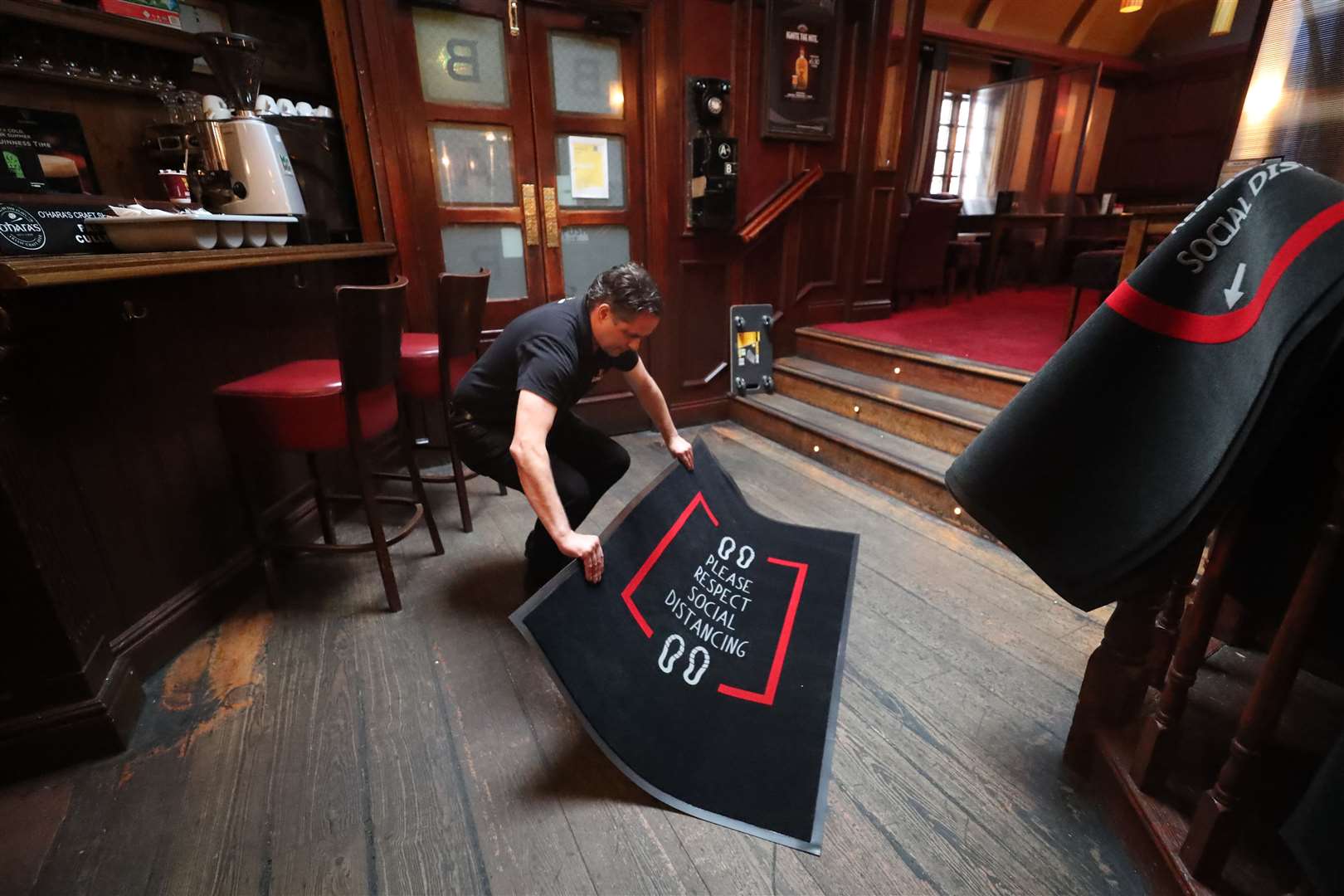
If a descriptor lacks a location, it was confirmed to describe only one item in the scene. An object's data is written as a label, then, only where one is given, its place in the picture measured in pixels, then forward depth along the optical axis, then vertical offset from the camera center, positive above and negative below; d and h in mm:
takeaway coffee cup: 1824 +165
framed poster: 3158 +924
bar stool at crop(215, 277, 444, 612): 1529 -435
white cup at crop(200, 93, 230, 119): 1920 +432
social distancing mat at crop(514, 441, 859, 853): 1188 -1037
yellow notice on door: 2945 +344
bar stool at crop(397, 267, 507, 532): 2002 -403
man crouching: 1311 -445
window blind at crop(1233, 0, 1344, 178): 3051 +782
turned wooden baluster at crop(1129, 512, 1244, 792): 908 -700
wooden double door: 2617 +431
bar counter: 1229 -587
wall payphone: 3029 +397
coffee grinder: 1889 +295
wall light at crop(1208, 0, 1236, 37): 3242 +1200
